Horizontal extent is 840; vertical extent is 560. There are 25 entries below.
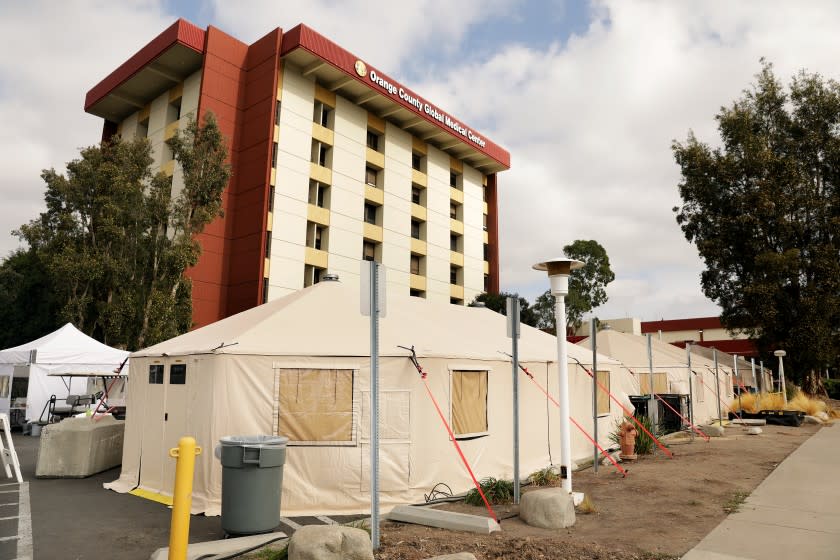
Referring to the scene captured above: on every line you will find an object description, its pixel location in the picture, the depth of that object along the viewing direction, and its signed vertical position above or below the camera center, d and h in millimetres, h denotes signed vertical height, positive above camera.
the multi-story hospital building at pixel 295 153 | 31297 +13816
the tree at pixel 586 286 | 51031 +8095
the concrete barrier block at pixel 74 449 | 11375 -1650
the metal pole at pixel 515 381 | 8321 -116
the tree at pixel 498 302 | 40906 +5290
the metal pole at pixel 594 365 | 10352 +160
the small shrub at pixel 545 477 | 10406 -1943
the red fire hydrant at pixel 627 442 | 12844 -1535
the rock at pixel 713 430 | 17981 -1763
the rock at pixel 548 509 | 7203 -1756
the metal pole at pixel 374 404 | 5894 -339
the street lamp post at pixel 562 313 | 8602 +960
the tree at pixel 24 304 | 39250 +4547
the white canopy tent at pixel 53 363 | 20172 +201
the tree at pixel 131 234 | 24344 +6260
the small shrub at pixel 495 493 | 8867 -1913
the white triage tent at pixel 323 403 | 8922 -546
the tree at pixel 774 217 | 29266 +8871
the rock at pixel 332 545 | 5477 -1702
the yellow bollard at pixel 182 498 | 5242 -1225
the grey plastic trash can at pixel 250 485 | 6844 -1419
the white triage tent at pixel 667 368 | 23036 +305
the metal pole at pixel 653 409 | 16281 -1007
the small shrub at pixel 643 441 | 13656 -1630
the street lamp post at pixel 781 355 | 26922 +1063
